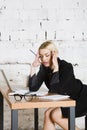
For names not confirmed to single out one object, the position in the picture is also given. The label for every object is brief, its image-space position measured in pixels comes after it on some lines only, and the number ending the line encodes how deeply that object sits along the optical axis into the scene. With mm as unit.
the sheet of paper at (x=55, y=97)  2460
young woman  2770
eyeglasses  2477
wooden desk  2291
